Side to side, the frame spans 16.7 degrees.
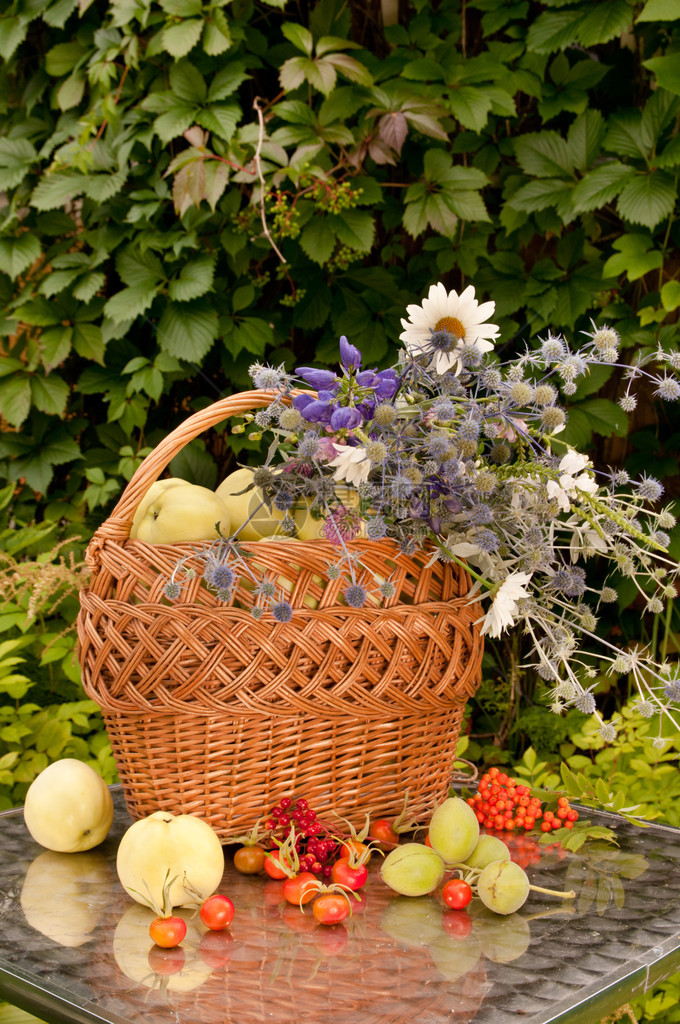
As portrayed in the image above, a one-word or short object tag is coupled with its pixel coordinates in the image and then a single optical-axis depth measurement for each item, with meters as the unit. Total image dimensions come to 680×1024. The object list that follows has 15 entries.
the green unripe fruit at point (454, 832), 1.88
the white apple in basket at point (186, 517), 1.94
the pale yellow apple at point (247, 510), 1.98
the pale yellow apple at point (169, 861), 1.84
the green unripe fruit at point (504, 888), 1.83
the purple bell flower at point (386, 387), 1.93
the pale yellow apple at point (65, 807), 1.95
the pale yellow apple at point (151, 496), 2.00
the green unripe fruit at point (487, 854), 1.90
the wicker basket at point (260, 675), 1.89
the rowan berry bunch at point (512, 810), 2.02
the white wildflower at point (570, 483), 1.91
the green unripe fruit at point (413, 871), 1.86
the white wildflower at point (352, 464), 1.88
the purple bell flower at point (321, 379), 1.93
